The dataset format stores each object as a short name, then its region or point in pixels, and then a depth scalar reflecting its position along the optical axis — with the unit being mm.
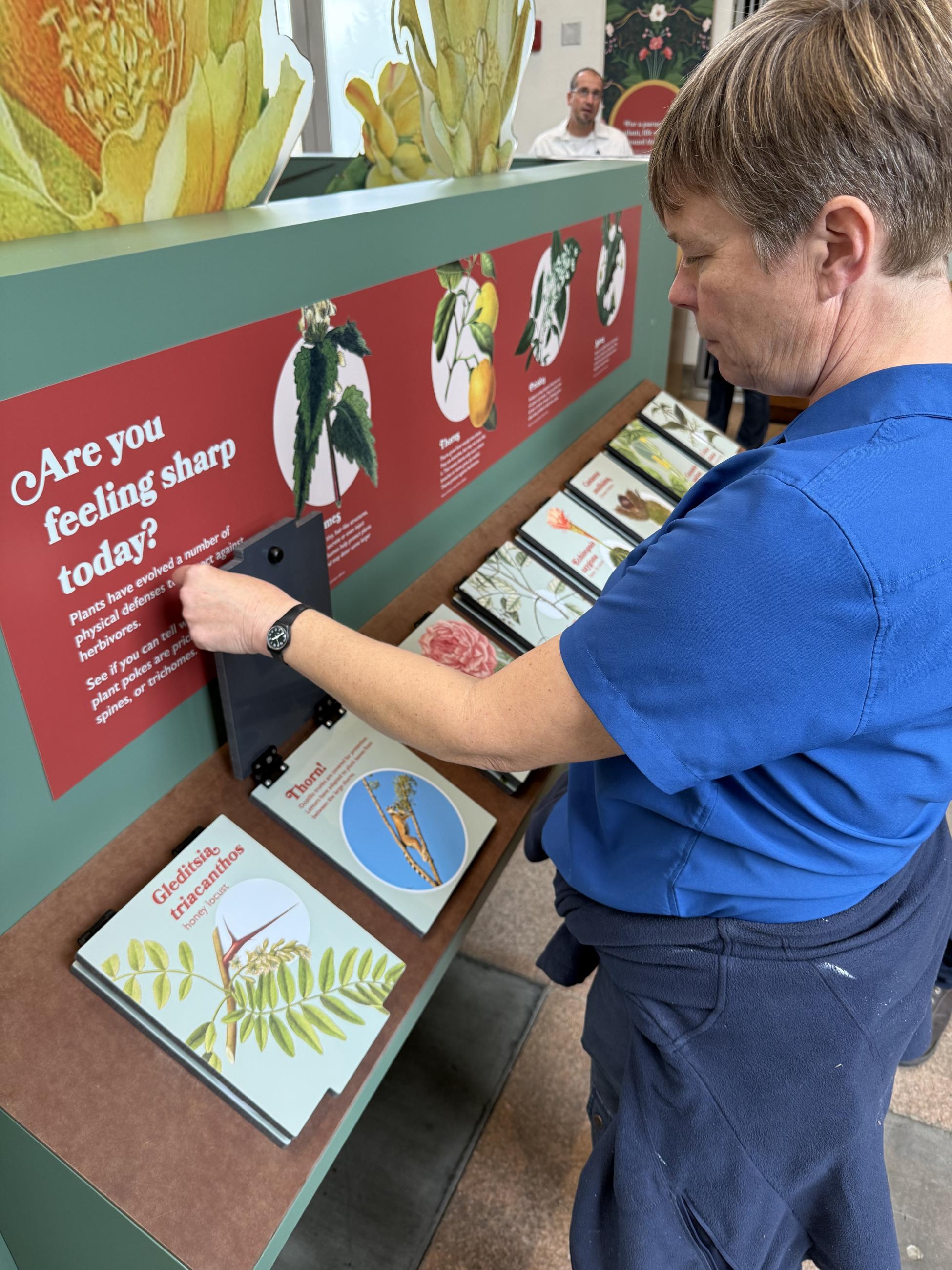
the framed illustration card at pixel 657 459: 2273
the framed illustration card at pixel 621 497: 2045
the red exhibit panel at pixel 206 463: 909
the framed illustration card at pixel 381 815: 1193
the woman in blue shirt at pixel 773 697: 683
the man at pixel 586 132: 4328
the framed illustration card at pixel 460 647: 1468
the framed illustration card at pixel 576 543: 1814
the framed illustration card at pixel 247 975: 950
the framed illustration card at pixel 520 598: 1622
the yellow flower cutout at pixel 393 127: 1648
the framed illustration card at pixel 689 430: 2512
